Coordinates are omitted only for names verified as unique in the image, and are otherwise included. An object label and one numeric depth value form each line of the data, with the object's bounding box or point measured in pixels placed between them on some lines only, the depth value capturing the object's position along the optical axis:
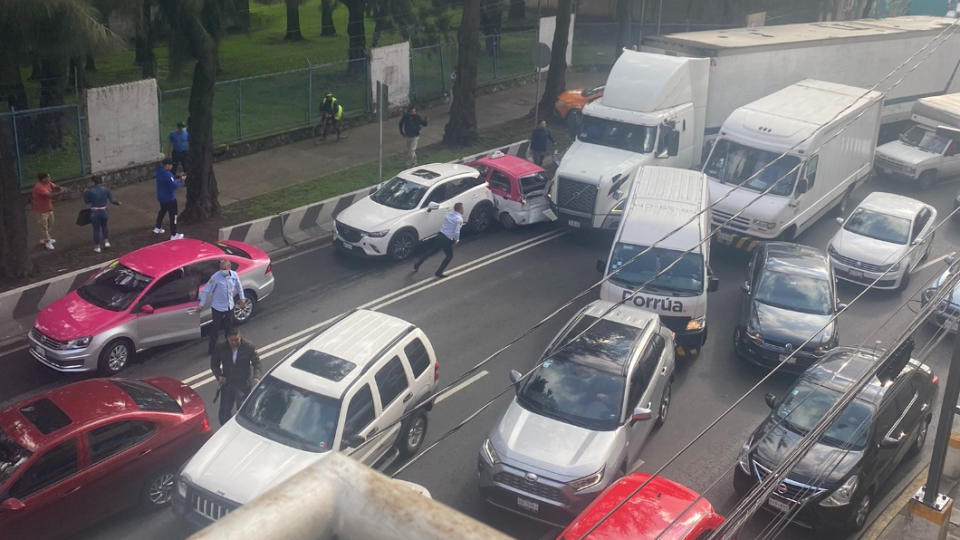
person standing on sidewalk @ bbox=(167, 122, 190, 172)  22.42
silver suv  11.40
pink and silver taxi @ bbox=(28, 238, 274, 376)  14.47
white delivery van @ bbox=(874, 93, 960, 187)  26.06
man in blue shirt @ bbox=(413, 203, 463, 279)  18.70
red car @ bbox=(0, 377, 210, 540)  10.39
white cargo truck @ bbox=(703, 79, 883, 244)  20.48
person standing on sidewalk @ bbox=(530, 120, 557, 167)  24.94
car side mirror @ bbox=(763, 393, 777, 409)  13.33
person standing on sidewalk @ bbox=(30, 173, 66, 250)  18.52
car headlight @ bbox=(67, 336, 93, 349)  14.37
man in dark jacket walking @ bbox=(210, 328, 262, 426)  12.89
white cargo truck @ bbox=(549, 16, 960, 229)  21.44
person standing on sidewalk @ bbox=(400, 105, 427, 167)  25.19
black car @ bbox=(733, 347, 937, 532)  11.78
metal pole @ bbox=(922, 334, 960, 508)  10.70
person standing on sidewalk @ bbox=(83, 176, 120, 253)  18.38
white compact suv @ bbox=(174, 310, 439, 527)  10.75
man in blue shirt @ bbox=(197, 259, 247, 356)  15.09
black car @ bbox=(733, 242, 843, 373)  15.78
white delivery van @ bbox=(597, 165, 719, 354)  15.98
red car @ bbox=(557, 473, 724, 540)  9.80
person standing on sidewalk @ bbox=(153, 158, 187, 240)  19.38
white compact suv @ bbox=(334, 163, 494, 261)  19.30
